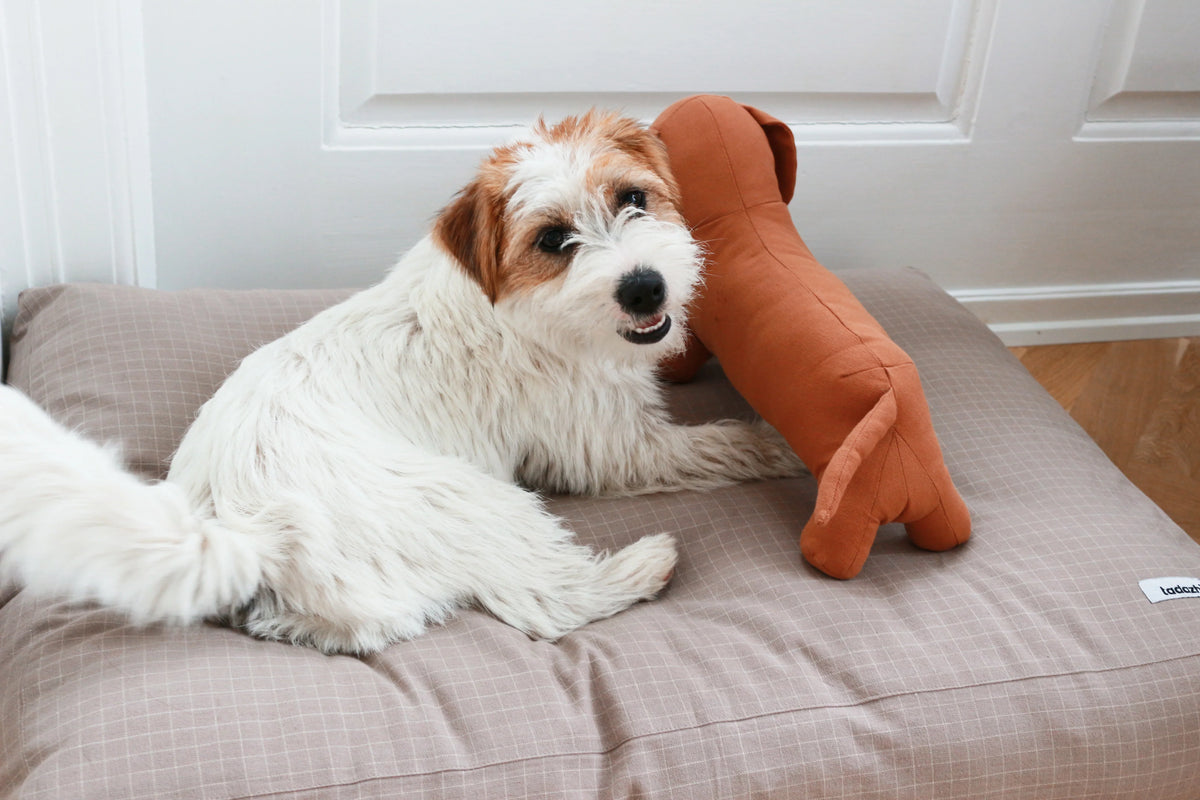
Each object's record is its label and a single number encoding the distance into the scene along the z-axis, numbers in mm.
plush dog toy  1326
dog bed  1076
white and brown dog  1074
